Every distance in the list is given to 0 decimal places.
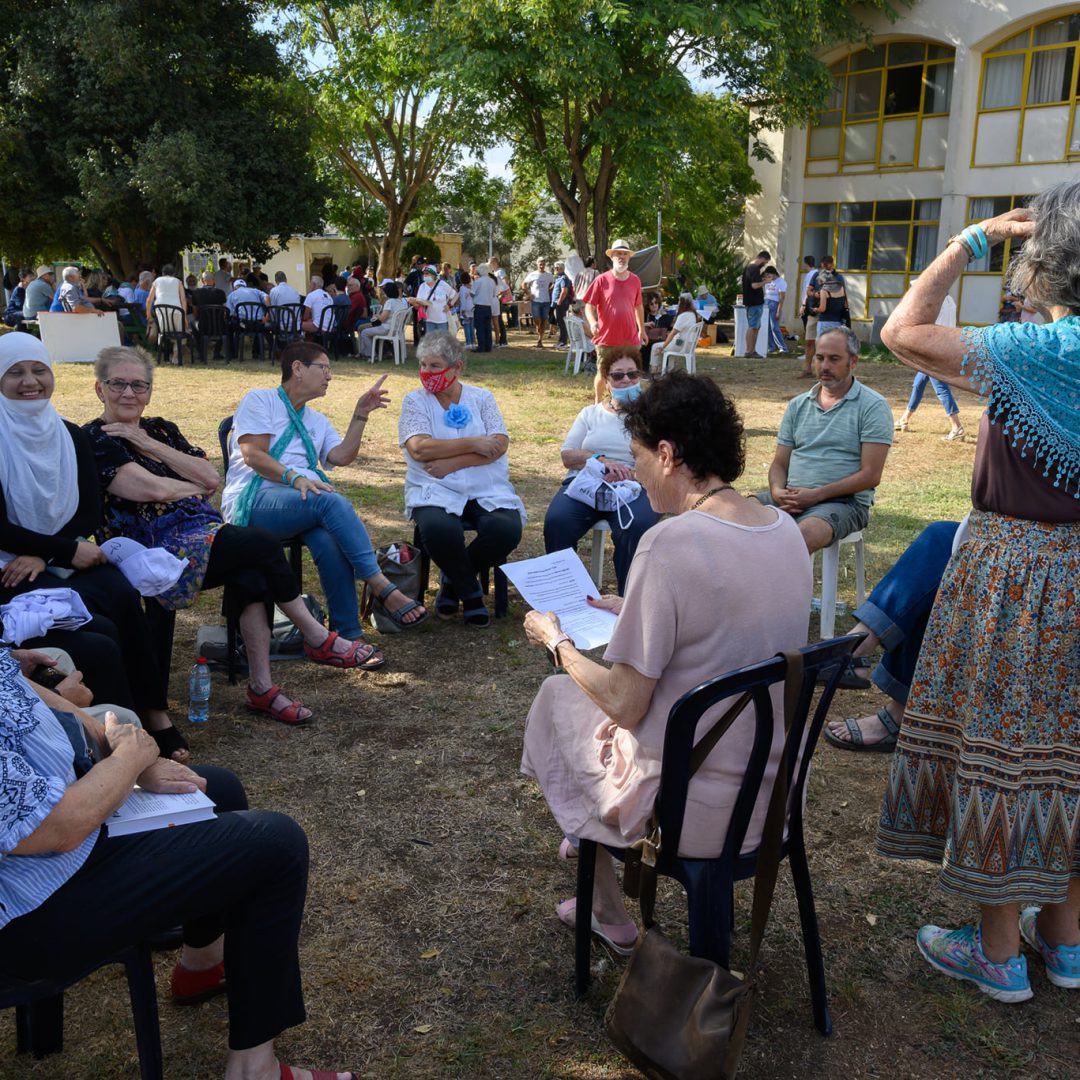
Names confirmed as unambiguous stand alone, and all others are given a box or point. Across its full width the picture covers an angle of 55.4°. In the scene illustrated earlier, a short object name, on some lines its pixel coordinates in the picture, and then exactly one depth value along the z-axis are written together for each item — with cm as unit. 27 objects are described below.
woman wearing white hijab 357
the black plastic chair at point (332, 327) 1805
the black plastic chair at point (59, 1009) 188
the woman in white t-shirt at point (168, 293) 1655
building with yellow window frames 2117
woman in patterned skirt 232
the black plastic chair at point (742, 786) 204
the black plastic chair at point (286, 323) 1761
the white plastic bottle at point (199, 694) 415
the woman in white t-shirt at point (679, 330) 1372
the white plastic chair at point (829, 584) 503
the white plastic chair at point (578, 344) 1607
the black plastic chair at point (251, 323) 1747
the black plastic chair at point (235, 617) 438
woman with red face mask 529
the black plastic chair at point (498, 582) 547
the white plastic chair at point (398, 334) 1745
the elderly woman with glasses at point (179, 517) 402
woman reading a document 216
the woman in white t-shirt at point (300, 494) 484
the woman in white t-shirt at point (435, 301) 1820
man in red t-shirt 1241
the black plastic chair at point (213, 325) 1711
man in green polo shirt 491
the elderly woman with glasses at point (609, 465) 517
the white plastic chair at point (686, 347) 1393
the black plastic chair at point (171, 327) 1655
